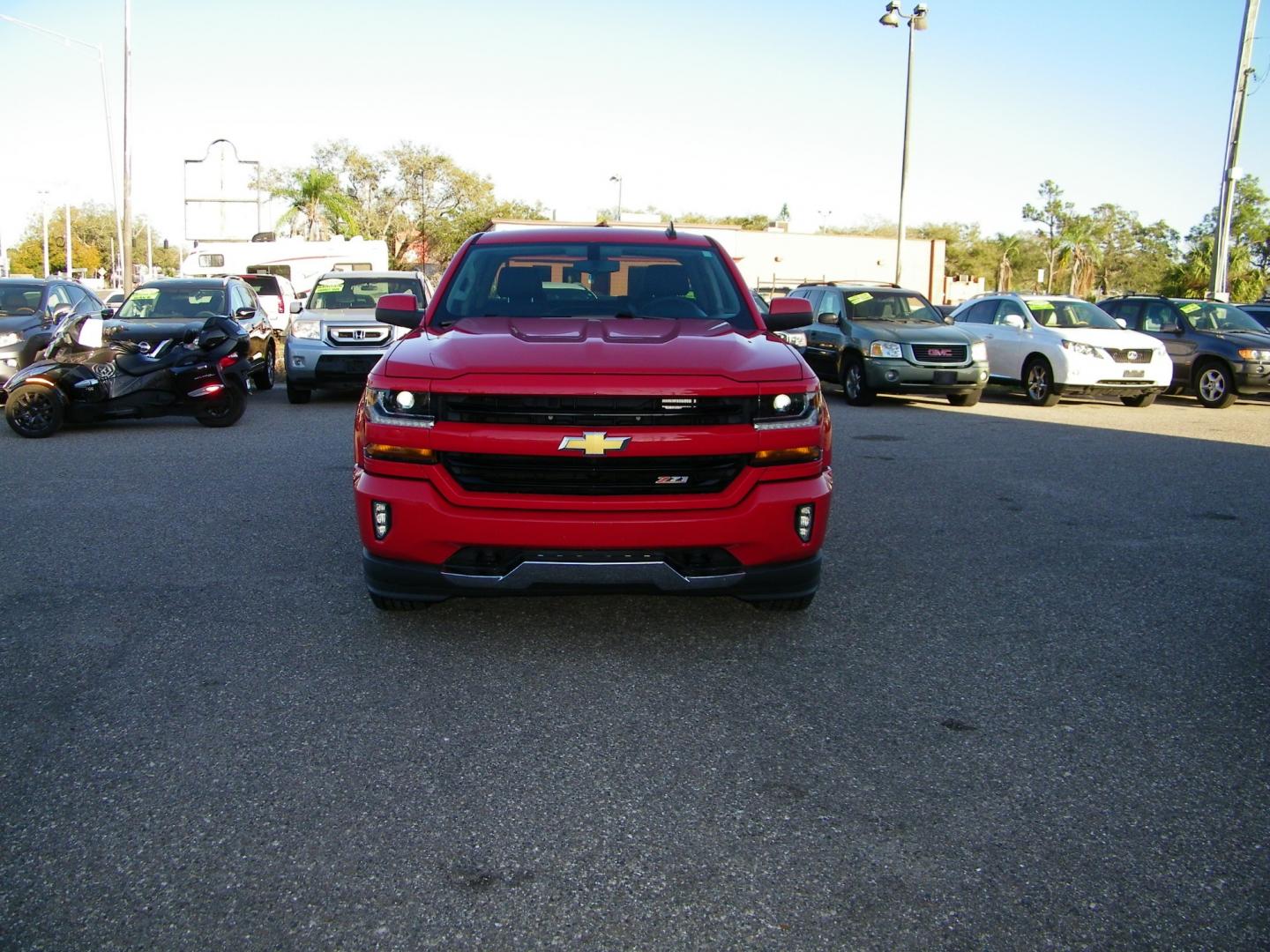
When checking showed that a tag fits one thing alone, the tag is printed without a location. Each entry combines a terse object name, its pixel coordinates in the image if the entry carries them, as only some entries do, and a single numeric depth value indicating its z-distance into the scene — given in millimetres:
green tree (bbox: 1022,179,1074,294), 81562
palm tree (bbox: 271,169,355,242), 51000
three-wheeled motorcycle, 11172
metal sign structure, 31719
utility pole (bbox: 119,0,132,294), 29969
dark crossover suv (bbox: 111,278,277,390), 13453
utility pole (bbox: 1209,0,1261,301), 21953
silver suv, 14484
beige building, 56656
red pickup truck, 4227
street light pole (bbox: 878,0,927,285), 26547
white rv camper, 29562
